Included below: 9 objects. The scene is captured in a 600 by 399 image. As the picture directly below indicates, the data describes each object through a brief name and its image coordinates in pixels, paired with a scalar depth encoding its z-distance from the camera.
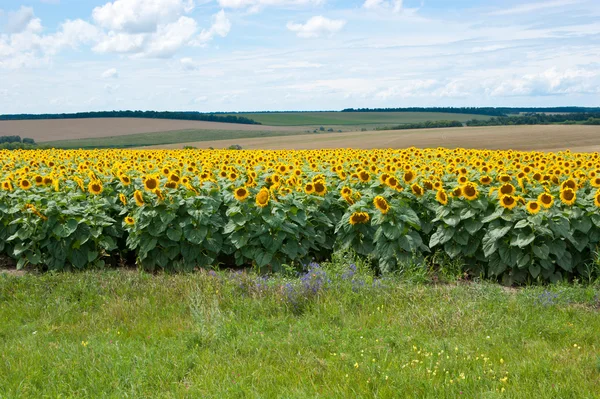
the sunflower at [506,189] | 7.92
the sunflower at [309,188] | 8.69
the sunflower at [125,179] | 9.37
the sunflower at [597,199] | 7.75
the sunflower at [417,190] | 8.56
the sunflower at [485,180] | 9.12
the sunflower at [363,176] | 9.43
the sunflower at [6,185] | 9.61
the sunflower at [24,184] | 9.58
